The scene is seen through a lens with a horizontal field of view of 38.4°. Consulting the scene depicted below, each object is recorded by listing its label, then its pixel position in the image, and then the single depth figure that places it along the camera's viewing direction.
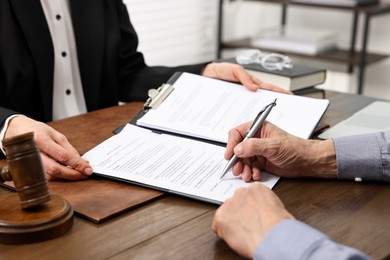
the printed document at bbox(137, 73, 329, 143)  1.29
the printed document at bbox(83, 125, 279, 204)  1.05
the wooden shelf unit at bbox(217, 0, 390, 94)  3.07
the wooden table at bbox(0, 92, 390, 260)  0.85
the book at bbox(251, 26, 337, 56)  3.32
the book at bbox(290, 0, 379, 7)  3.09
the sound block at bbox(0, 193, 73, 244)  0.87
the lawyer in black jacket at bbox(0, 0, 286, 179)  1.56
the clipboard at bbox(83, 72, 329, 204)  1.07
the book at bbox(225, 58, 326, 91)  1.65
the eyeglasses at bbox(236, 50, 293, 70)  1.75
